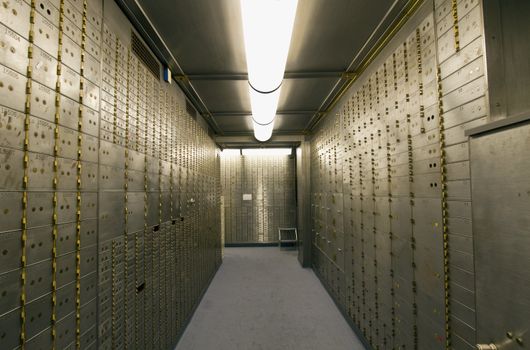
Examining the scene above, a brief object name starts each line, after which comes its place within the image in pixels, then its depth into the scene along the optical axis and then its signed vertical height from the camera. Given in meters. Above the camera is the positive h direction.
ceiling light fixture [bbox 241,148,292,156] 6.23 +0.87
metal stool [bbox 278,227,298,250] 6.11 -1.11
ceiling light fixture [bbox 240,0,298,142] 1.17 +0.78
